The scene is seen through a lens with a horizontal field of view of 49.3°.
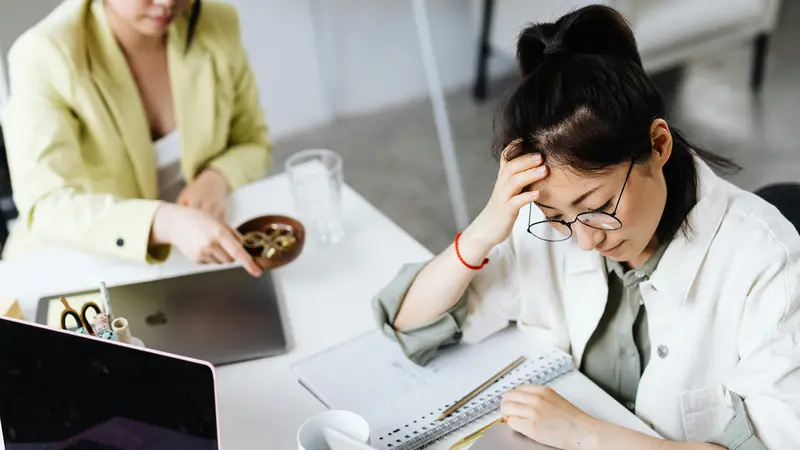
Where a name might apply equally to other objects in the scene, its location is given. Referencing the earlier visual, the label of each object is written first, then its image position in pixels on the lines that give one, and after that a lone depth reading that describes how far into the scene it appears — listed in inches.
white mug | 38.4
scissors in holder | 44.1
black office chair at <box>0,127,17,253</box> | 70.4
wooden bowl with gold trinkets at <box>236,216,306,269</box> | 54.4
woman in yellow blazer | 57.1
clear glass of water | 59.5
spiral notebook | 42.2
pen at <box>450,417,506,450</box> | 41.2
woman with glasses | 39.3
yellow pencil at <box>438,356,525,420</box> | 42.7
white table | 43.9
